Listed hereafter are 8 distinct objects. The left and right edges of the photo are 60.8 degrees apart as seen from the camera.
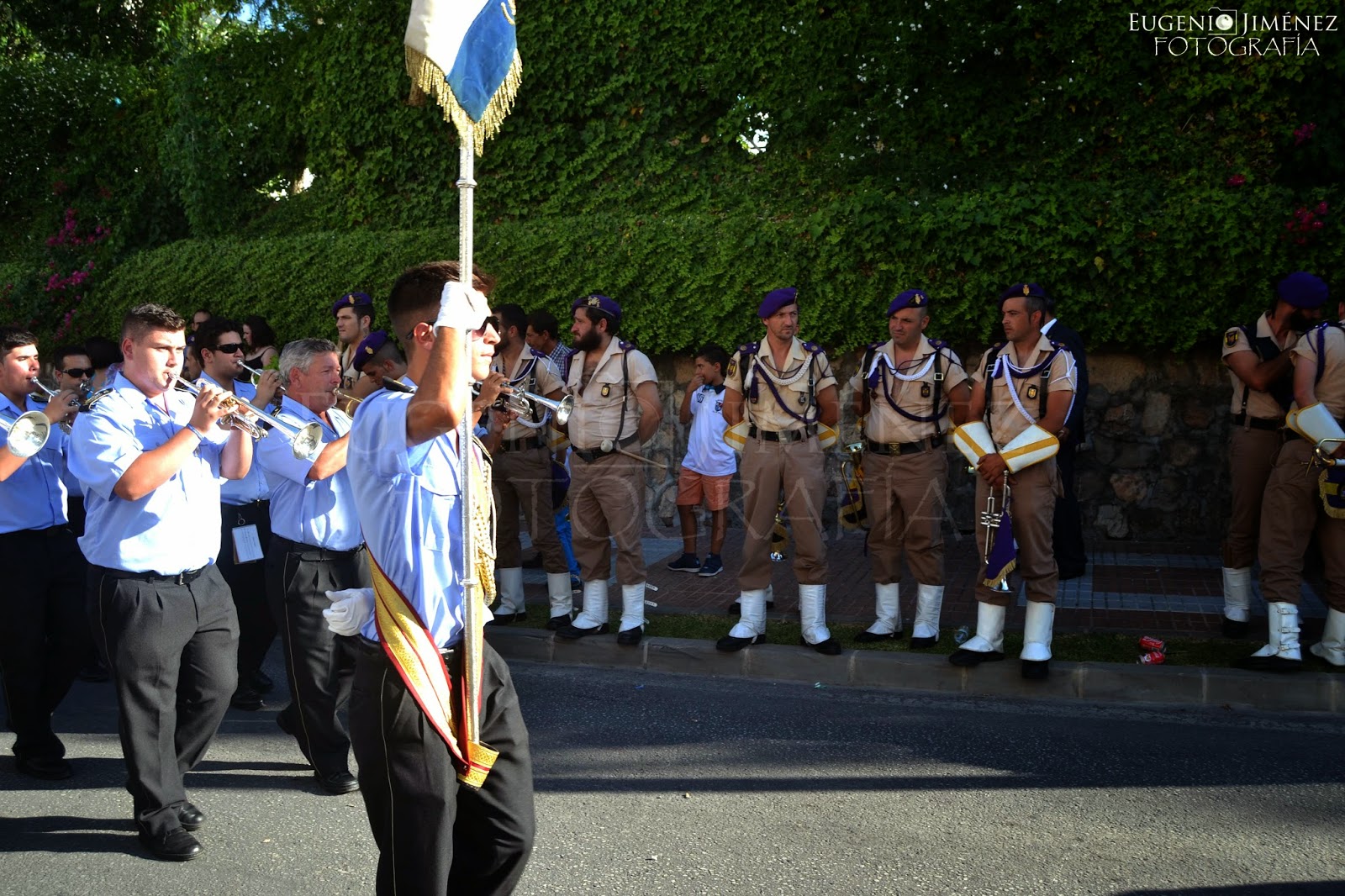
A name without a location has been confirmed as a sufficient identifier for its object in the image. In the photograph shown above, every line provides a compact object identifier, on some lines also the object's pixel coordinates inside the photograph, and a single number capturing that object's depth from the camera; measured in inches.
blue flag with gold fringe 122.3
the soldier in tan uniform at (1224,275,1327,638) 272.8
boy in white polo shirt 393.7
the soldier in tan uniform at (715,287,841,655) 283.4
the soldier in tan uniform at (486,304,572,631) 320.2
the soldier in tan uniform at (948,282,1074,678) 255.6
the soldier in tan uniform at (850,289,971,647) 281.4
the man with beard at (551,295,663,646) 298.7
